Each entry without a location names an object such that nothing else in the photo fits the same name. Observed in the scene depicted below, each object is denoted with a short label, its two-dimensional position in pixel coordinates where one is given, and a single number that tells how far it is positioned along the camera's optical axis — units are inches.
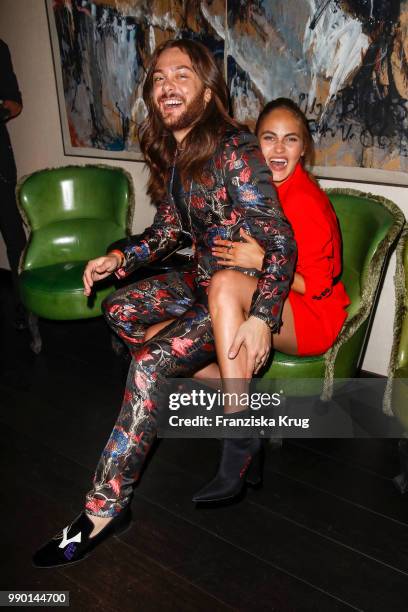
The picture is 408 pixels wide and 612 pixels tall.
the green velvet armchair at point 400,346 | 69.2
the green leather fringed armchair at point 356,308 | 74.3
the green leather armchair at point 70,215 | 122.6
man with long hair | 64.6
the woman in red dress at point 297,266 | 63.6
